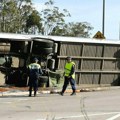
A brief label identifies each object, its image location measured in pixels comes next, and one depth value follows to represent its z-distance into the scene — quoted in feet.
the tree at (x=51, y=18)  235.40
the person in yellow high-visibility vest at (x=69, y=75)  69.41
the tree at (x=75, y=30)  254.27
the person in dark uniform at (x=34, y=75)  67.26
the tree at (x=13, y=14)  198.08
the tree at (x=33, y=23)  220.23
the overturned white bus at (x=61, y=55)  79.51
